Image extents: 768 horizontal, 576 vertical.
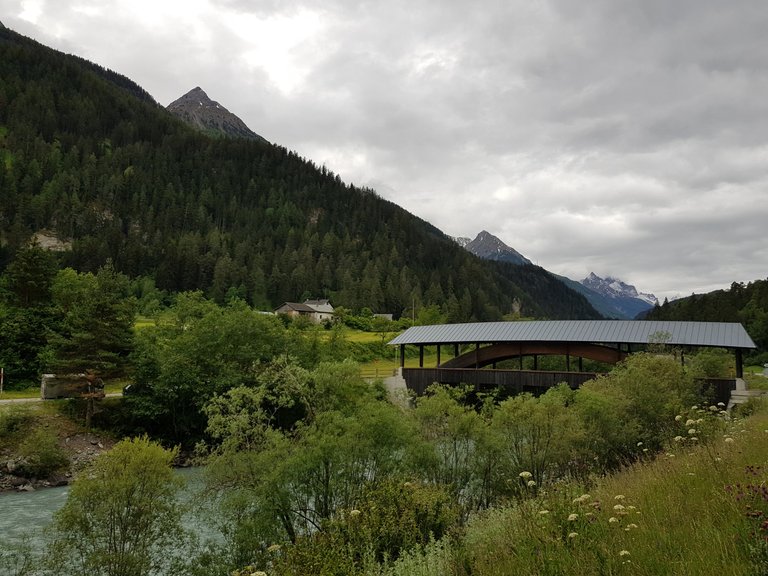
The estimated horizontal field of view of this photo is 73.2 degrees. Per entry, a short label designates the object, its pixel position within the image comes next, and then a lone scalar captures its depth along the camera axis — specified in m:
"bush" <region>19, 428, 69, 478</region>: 28.14
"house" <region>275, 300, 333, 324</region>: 103.75
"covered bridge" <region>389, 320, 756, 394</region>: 33.19
